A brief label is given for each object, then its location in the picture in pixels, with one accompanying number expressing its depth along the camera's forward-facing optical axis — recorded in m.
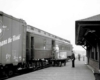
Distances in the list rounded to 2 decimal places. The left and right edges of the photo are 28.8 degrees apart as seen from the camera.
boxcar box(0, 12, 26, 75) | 11.05
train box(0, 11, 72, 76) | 11.22
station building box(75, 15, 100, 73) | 9.06
